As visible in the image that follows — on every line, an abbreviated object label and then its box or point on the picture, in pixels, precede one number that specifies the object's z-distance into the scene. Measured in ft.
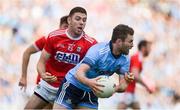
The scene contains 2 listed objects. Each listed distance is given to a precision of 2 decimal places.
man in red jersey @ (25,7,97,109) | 46.24
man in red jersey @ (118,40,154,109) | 67.51
